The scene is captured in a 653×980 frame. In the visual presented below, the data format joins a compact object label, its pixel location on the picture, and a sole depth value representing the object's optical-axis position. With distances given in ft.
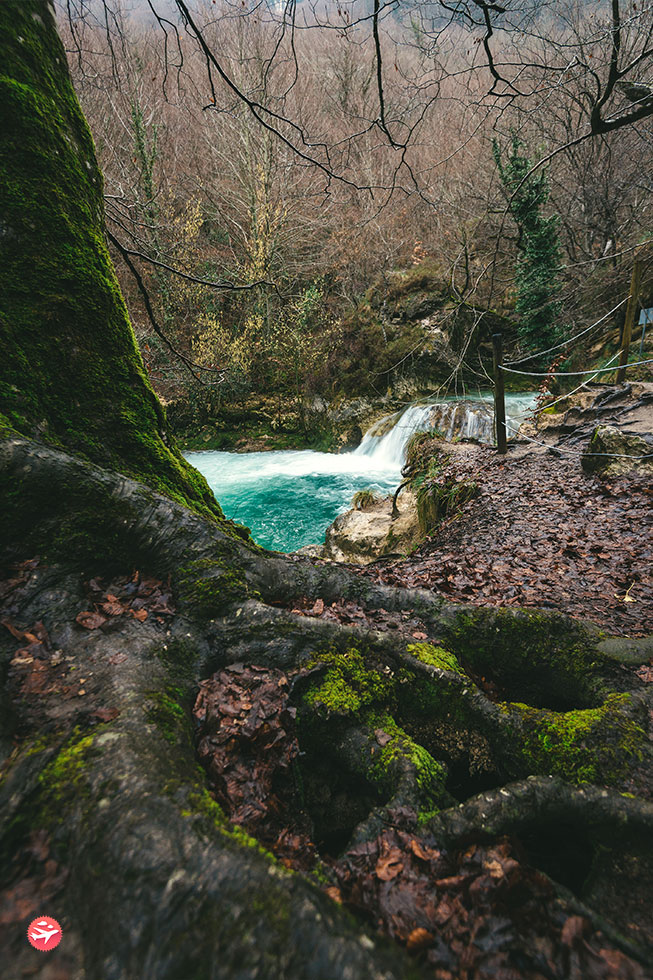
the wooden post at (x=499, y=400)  22.33
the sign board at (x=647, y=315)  22.88
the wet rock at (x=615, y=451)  18.85
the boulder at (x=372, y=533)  24.94
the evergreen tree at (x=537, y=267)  38.58
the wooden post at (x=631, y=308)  25.12
